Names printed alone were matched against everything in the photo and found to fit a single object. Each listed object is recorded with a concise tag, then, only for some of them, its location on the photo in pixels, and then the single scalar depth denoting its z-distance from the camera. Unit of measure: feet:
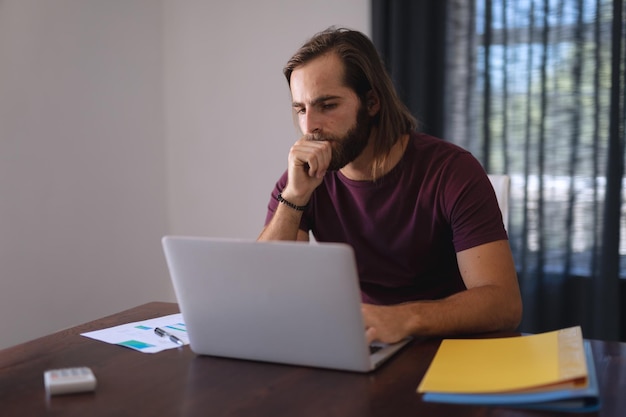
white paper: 4.52
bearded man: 5.65
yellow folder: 3.42
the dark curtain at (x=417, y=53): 9.98
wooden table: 3.38
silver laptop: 3.66
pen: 4.57
